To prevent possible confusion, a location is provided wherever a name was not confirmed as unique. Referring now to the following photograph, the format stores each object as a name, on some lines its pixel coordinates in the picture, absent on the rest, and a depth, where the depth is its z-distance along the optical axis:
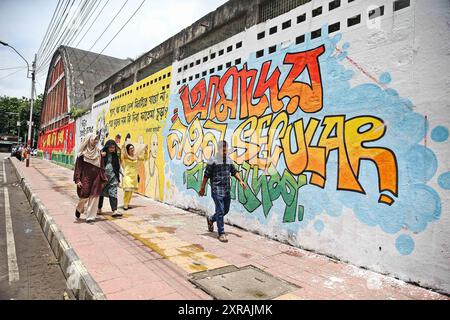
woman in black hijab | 6.28
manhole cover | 2.93
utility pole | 23.93
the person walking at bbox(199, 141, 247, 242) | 4.74
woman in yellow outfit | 6.86
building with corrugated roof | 22.91
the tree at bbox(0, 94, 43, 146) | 53.97
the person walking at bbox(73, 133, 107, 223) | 5.52
